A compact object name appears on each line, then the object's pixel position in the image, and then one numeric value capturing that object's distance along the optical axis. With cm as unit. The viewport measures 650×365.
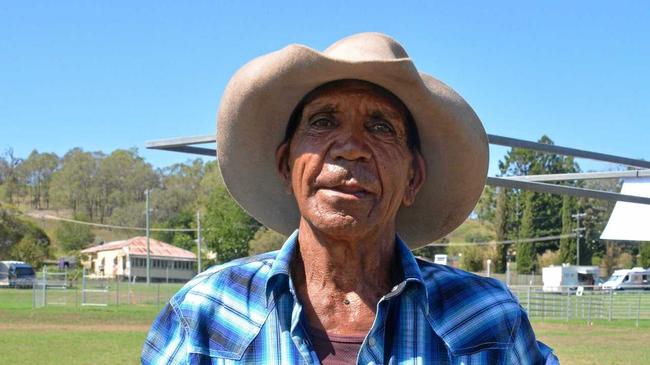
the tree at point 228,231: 7206
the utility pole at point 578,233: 6850
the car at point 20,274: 5605
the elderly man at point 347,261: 203
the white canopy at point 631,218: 659
